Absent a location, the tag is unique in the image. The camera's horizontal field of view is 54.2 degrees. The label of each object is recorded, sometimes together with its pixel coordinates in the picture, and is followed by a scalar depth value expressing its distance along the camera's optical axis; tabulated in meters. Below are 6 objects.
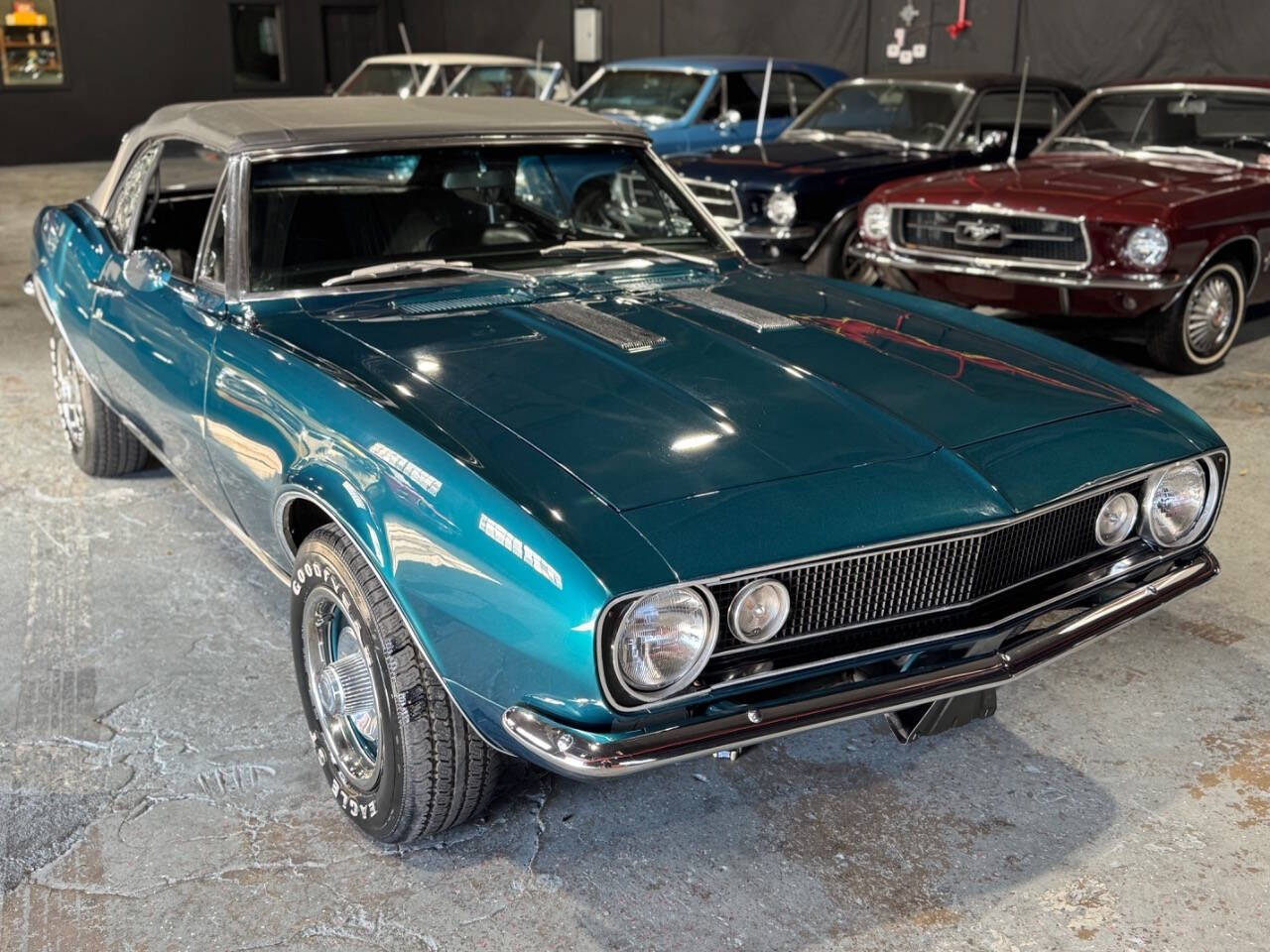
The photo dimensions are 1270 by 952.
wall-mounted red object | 11.80
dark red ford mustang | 5.71
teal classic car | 2.09
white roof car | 12.03
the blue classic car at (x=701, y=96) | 9.27
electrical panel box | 16.39
